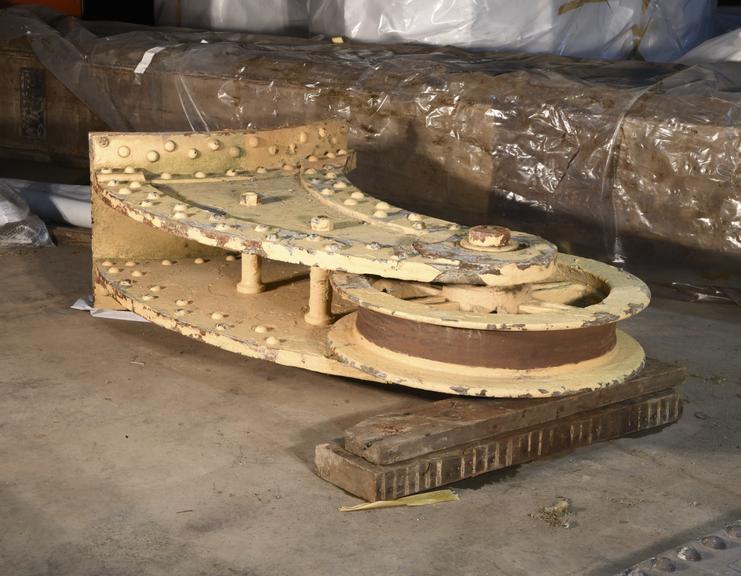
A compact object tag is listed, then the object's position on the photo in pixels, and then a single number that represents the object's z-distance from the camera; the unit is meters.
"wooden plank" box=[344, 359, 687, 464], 2.75
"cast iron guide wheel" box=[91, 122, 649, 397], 2.89
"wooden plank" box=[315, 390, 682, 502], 2.73
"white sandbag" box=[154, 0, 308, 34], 6.75
